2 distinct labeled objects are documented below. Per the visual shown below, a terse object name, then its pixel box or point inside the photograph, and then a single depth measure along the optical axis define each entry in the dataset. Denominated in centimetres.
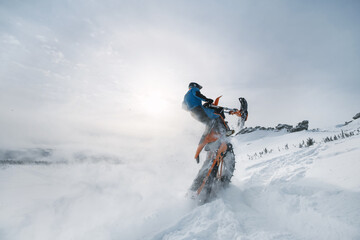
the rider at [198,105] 420
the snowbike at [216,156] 375
